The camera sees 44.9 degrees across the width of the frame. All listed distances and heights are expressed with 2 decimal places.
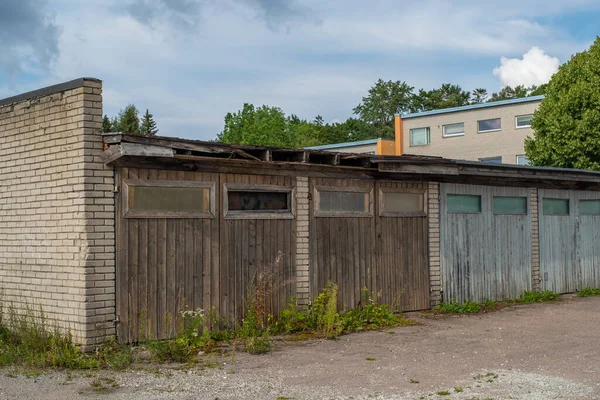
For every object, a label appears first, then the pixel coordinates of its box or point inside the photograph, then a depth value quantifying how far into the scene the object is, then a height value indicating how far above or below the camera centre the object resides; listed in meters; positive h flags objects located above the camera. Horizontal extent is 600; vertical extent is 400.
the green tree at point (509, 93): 80.62 +14.95
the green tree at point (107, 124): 56.03 +8.65
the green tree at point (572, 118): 28.75 +4.34
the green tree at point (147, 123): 64.69 +9.64
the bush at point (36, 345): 9.27 -1.55
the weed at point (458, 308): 14.87 -1.68
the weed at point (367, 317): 12.54 -1.60
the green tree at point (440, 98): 76.76 +13.92
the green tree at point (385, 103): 80.25 +13.89
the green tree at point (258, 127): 68.56 +9.89
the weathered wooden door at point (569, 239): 18.02 -0.38
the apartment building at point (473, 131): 42.38 +5.93
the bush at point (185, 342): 9.75 -1.58
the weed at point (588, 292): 18.36 -1.73
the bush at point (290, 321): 12.02 -1.56
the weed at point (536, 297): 16.89 -1.69
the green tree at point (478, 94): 80.56 +14.78
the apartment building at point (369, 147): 45.28 +5.29
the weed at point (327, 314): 11.87 -1.45
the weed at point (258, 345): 10.33 -1.66
